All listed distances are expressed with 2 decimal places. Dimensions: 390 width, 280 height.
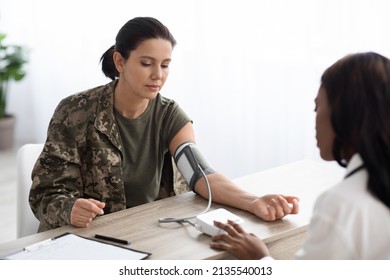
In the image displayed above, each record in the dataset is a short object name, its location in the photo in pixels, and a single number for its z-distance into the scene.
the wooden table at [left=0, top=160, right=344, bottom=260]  2.22
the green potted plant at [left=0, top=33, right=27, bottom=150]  5.29
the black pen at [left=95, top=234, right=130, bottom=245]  2.23
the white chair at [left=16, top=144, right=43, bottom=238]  2.73
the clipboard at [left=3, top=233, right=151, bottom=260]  2.15
